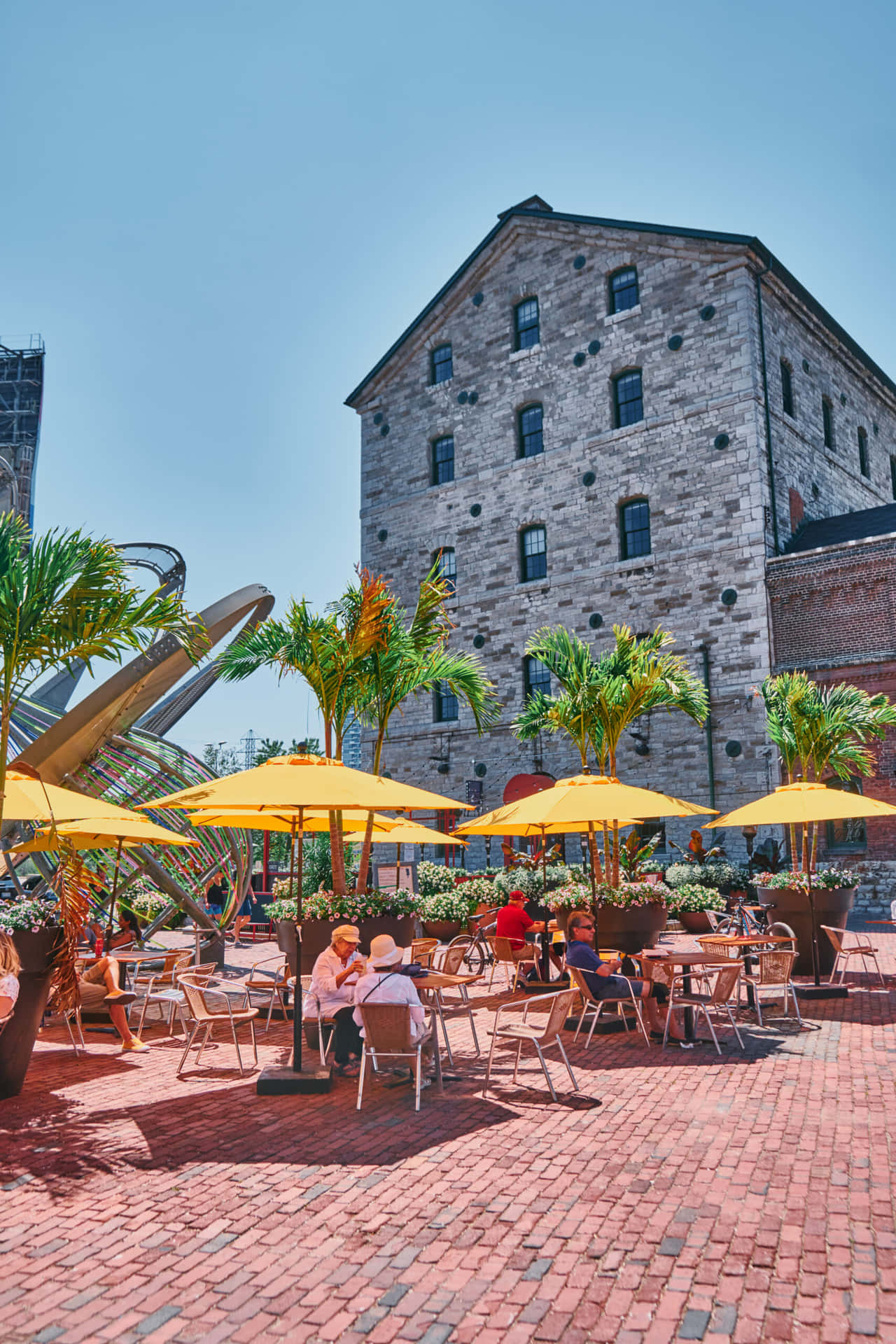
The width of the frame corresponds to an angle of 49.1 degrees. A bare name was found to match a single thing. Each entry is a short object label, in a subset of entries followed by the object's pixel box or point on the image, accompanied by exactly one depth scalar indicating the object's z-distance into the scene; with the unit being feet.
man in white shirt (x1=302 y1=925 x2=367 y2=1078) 26.03
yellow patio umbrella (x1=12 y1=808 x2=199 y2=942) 32.58
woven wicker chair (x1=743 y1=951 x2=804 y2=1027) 31.76
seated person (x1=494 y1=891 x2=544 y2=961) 41.98
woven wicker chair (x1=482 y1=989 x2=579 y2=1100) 22.97
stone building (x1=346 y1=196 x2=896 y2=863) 78.74
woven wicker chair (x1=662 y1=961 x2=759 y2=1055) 28.17
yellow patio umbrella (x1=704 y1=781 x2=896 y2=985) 35.94
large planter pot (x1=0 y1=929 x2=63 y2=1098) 23.73
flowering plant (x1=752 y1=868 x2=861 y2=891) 42.06
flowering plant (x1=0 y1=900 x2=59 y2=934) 24.97
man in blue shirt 29.22
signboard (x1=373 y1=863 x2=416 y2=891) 59.98
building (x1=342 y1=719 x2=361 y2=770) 394.19
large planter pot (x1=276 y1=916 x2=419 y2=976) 34.73
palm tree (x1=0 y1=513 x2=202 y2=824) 24.02
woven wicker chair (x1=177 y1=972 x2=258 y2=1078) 26.11
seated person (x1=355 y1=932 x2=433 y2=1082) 22.86
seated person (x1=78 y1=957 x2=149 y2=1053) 30.14
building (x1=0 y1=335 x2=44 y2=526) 184.65
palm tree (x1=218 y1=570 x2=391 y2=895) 36.83
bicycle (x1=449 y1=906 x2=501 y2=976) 43.45
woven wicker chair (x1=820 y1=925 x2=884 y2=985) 37.73
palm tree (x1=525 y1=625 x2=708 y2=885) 44.14
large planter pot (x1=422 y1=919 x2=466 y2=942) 55.62
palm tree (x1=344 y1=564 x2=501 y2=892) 39.32
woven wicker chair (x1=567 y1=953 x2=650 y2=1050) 29.30
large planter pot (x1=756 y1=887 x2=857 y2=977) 41.19
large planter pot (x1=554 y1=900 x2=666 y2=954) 39.63
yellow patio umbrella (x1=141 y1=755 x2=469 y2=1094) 24.20
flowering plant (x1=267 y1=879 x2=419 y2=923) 34.94
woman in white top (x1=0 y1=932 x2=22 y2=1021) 21.71
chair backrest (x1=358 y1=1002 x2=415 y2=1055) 22.62
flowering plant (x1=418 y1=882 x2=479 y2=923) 55.72
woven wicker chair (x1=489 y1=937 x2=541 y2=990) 40.11
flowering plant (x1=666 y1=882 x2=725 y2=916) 49.44
